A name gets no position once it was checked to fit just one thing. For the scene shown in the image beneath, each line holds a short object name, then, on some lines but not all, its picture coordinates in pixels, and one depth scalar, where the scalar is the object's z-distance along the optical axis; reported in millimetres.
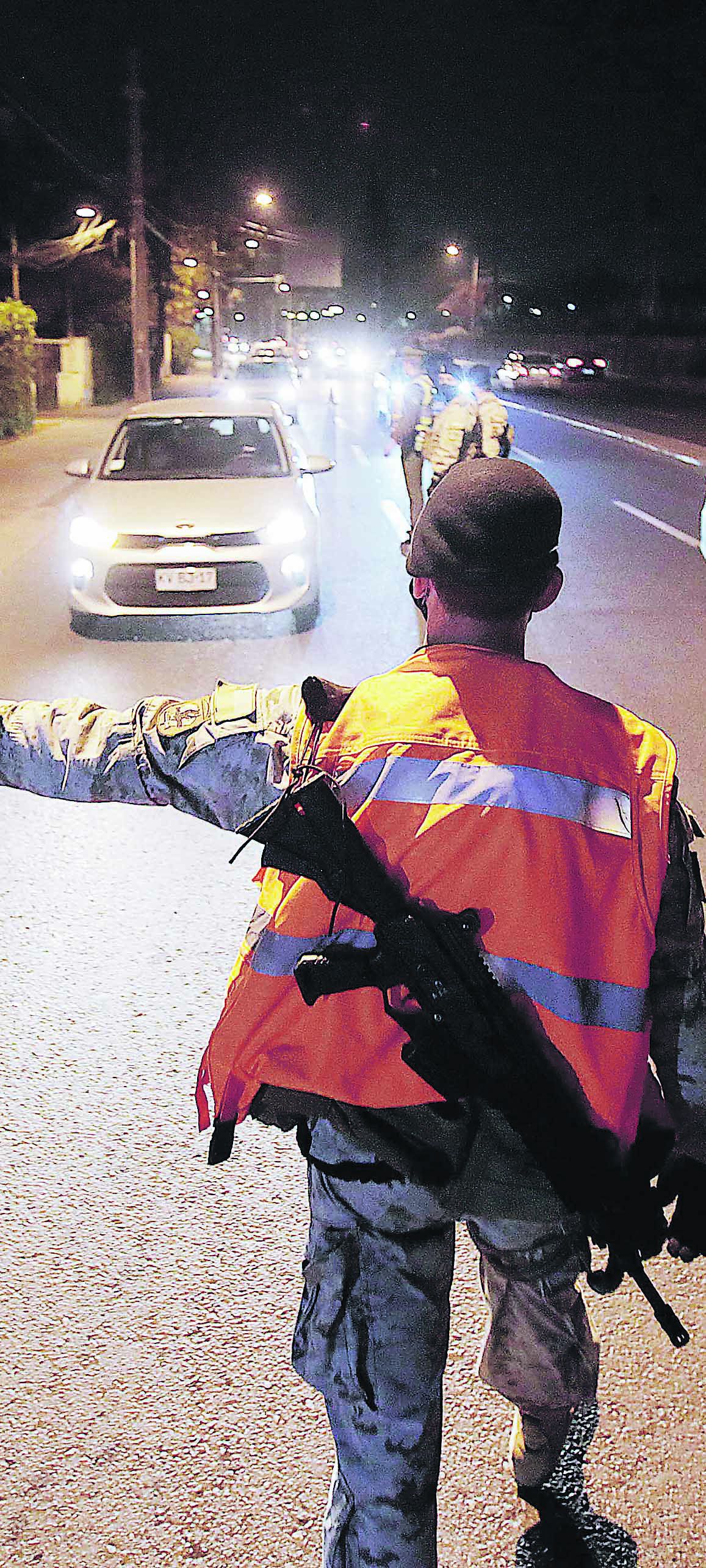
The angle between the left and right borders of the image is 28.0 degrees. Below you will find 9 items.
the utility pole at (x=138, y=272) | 27844
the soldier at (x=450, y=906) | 1824
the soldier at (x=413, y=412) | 11969
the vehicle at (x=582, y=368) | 55438
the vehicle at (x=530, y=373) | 53812
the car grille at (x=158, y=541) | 9984
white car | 9961
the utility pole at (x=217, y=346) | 66688
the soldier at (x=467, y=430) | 10805
